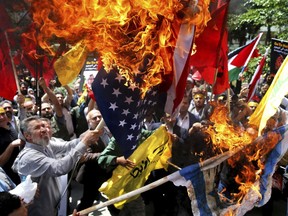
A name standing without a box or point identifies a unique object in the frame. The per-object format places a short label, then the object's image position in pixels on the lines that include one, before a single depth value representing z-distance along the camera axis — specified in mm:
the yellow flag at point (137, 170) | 4902
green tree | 12812
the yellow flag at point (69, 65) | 5402
